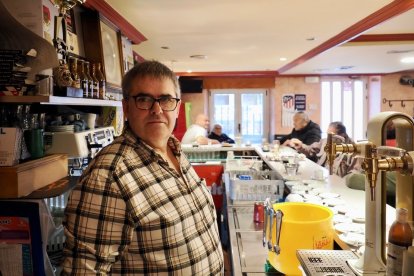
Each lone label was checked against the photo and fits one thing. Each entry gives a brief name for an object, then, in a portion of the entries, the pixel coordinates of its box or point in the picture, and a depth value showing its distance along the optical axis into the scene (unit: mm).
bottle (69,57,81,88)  1720
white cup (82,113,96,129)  2311
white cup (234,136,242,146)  5059
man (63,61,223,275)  933
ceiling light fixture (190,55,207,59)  5480
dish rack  2312
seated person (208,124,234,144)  7140
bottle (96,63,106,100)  2192
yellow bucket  1270
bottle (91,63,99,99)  2084
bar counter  1471
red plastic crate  3916
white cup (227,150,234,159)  4039
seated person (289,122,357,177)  4198
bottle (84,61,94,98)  2001
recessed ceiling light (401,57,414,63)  5895
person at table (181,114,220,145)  5434
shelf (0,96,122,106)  1238
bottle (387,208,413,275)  889
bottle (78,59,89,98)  1905
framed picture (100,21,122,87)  2529
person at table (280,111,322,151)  5383
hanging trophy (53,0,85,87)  1597
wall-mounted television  8281
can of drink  1996
